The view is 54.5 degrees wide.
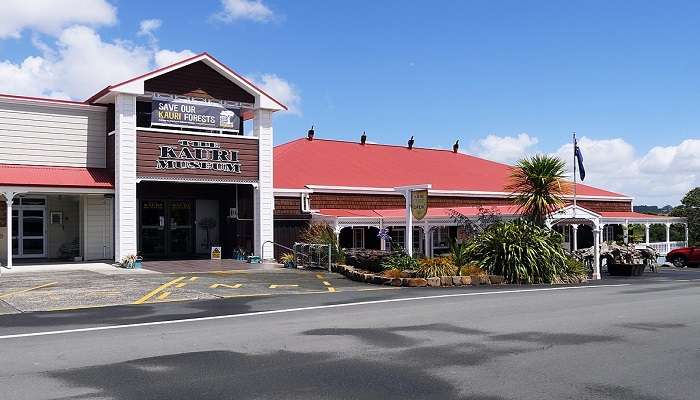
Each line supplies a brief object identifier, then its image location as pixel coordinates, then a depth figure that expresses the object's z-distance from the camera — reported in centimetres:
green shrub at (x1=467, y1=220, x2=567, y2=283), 2002
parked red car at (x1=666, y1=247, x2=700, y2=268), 3262
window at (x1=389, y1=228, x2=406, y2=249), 3297
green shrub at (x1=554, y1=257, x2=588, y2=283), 2100
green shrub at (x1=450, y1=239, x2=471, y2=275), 2014
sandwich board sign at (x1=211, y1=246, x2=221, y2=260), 2742
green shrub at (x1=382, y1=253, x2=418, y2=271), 1964
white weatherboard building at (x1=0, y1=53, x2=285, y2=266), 2405
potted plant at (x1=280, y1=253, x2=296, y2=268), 2447
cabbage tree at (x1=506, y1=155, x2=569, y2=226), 2225
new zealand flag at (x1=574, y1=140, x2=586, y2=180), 2648
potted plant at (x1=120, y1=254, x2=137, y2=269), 2286
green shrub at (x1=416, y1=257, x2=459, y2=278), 1902
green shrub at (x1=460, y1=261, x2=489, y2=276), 1953
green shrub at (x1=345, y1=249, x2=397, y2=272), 2042
